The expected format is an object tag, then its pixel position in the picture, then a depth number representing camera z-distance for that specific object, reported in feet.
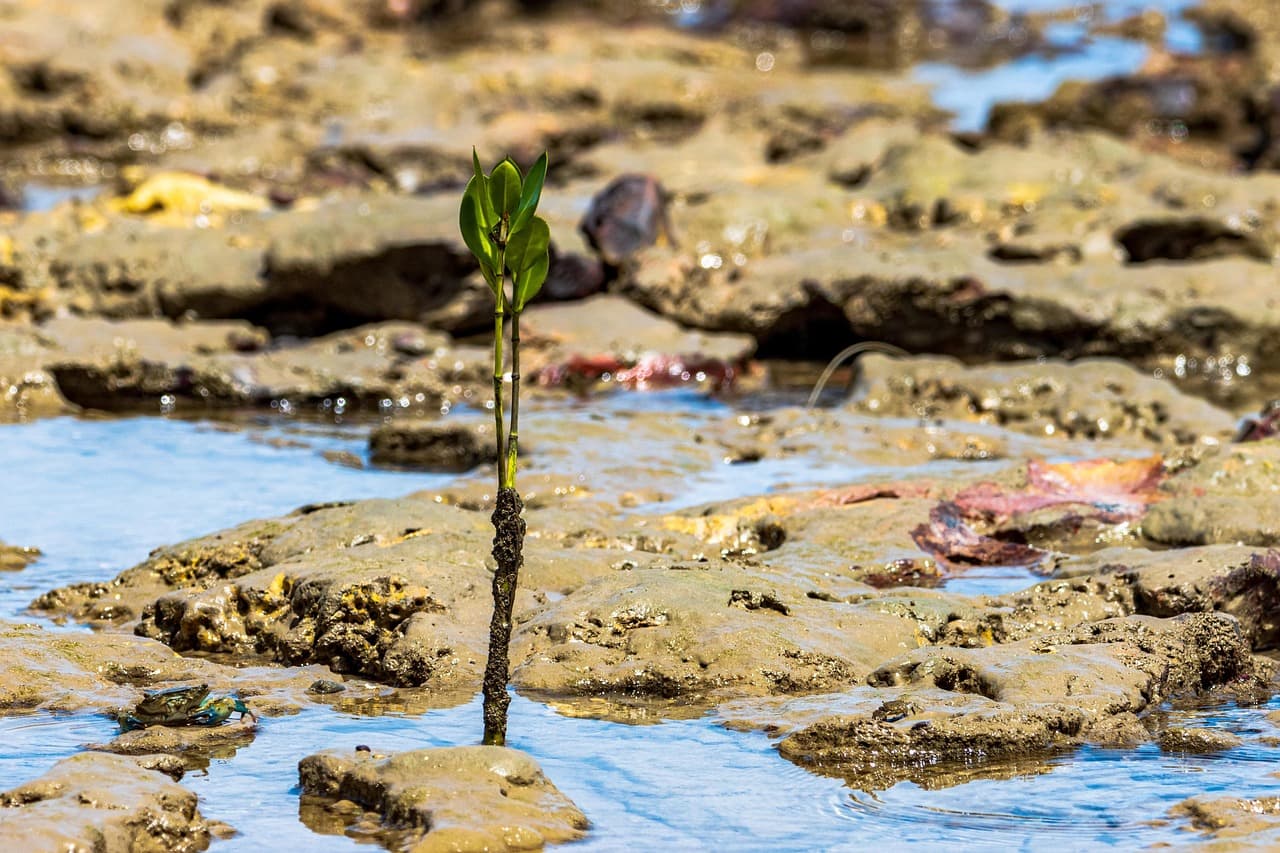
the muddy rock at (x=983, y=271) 73.05
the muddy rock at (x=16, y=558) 40.98
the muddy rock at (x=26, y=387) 61.67
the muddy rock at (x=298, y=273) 75.77
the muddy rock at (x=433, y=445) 52.75
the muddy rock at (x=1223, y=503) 39.86
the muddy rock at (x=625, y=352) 69.56
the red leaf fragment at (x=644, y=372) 69.36
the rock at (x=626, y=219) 79.56
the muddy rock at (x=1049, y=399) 57.00
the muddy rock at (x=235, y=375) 65.72
